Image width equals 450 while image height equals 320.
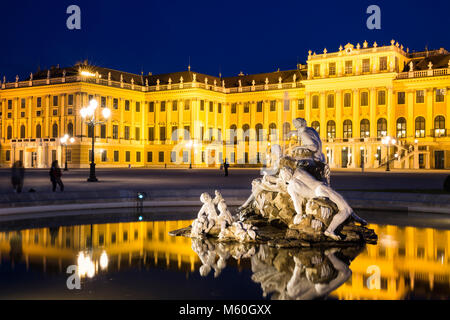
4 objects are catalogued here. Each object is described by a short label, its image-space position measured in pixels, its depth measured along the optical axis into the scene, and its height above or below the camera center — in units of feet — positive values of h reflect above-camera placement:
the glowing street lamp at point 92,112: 87.15 +10.31
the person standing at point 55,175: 58.80 -0.29
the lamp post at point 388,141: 176.11 +10.36
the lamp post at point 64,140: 179.01 +11.02
